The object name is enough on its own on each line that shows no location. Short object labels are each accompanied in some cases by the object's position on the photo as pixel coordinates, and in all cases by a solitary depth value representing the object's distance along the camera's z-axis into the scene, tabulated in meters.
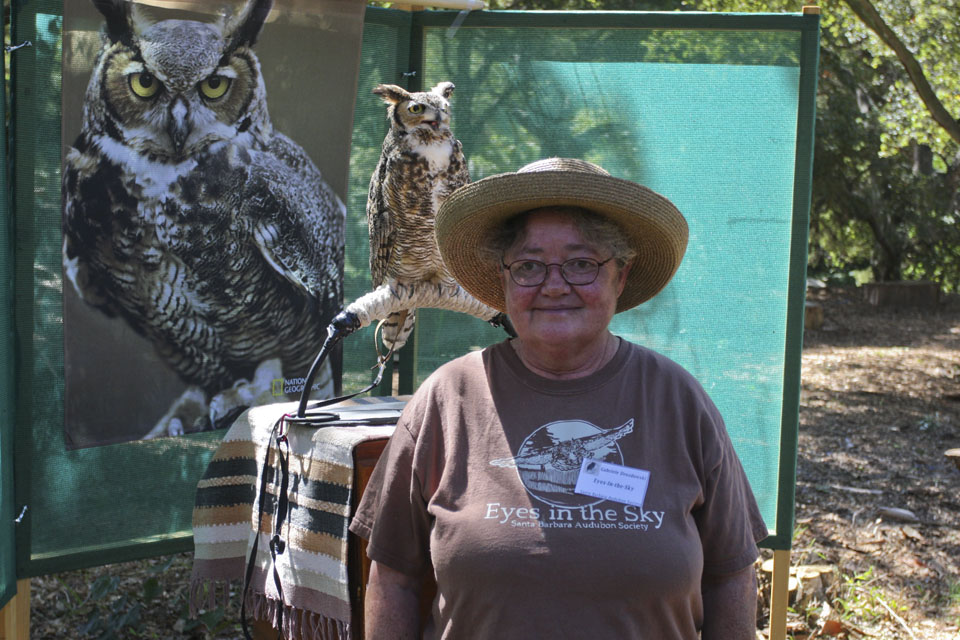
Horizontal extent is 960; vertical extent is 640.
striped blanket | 2.05
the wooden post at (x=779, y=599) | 2.96
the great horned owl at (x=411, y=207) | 2.17
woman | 1.49
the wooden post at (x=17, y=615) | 2.57
